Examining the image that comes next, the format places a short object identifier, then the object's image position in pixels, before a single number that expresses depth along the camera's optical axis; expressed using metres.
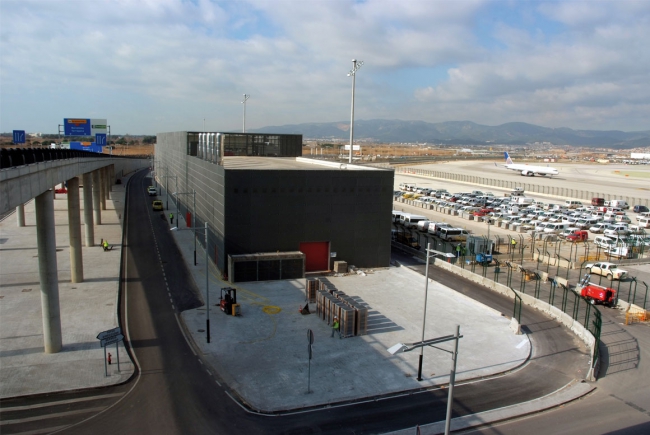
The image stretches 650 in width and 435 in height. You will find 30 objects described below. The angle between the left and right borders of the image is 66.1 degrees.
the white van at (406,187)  96.00
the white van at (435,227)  51.69
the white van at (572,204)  75.88
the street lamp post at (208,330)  22.97
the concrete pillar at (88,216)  42.88
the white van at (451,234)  49.56
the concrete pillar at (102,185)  60.91
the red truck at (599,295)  29.67
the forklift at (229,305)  26.91
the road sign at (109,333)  19.31
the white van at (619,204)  74.81
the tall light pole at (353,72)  48.58
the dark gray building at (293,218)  34.03
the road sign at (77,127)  72.56
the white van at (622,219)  62.21
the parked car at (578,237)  51.59
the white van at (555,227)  55.16
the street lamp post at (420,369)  19.84
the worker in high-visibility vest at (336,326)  24.17
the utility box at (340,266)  36.03
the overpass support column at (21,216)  51.46
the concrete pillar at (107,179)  68.06
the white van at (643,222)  60.31
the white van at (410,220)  56.29
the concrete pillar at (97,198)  53.37
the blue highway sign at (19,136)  53.91
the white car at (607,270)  35.62
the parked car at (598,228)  56.52
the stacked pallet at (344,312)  24.06
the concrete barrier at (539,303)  24.11
